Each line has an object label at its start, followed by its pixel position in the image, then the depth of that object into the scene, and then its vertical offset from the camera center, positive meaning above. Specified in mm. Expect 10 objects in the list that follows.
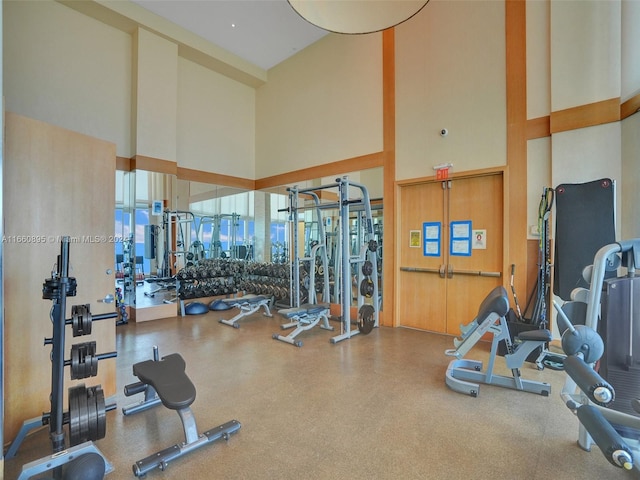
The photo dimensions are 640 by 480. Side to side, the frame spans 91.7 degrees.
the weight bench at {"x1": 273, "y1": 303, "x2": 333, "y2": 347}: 4469 -1162
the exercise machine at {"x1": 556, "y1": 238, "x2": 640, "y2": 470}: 1827 -595
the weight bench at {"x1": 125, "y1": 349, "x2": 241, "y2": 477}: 1923 -1004
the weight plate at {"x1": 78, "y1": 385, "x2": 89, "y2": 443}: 1756 -1006
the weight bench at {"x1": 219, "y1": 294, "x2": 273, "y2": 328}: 5582 -1134
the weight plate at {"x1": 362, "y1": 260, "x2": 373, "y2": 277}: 4797 -418
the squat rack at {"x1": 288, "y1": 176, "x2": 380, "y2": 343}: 4562 -358
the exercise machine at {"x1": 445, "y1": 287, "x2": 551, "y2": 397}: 2791 -1028
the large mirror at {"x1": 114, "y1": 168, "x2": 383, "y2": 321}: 5566 +4
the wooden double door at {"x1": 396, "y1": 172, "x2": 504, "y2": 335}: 4457 -125
